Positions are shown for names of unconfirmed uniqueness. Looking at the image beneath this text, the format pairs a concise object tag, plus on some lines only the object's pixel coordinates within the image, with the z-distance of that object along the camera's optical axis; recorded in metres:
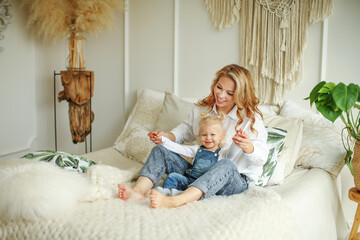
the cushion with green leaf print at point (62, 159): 1.62
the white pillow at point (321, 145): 1.80
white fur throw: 1.13
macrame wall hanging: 2.09
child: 1.54
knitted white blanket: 1.04
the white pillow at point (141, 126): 2.13
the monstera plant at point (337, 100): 1.46
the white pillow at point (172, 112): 2.21
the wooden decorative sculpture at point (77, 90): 2.59
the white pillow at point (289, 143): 1.79
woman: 1.36
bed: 1.08
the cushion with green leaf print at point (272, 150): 1.65
